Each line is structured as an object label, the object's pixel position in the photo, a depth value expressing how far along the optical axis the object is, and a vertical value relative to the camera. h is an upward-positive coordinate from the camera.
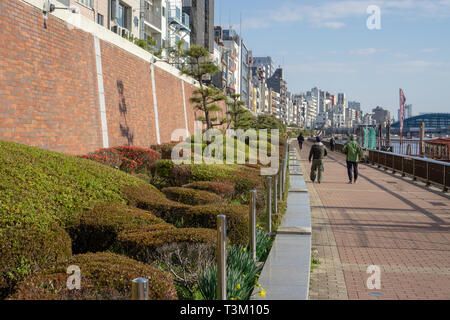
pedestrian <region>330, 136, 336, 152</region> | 46.50 -1.78
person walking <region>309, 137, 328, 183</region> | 17.92 -1.19
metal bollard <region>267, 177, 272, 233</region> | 8.23 -1.41
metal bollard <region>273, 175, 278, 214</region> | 9.83 -1.51
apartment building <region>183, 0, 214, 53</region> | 56.50 +13.01
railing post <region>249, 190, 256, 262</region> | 6.35 -1.31
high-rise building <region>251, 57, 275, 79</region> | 183.38 +25.49
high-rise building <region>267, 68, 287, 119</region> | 170.50 +14.48
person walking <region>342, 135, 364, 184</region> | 18.11 -1.09
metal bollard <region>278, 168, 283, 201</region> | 12.24 -1.61
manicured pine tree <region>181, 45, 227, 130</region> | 20.84 +2.59
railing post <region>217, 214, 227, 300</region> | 4.18 -1.17
